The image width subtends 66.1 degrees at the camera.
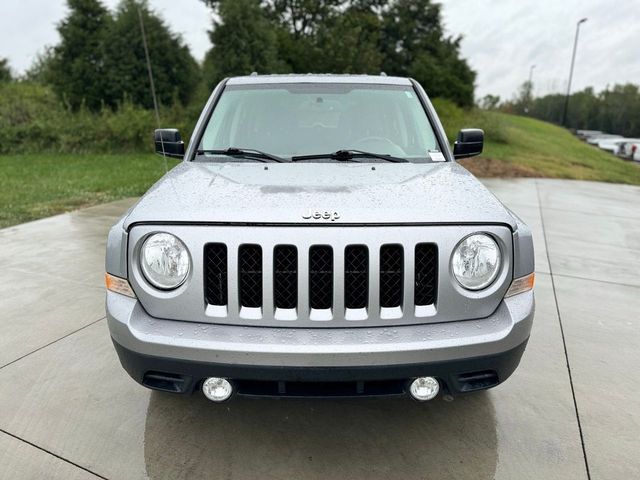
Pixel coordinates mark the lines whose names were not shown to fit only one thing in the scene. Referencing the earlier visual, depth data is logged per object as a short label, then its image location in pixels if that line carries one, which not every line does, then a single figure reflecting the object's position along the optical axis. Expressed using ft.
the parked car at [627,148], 96.16
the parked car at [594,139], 132.46
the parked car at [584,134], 157.62
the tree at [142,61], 58.59
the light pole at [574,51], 127.10
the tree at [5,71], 92.76
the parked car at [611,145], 108.47
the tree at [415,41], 94.94
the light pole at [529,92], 250.08
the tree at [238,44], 55.36
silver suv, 6.09
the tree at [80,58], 61.67
